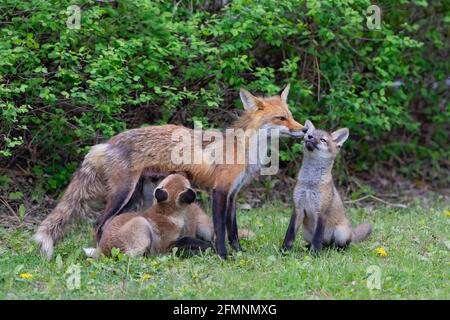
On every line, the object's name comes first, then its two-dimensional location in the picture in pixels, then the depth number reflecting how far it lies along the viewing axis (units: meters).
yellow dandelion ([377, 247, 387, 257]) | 7.61
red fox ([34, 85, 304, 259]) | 7.65
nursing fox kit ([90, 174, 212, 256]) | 7.16
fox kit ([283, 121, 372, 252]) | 7.64
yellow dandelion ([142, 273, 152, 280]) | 6.47
